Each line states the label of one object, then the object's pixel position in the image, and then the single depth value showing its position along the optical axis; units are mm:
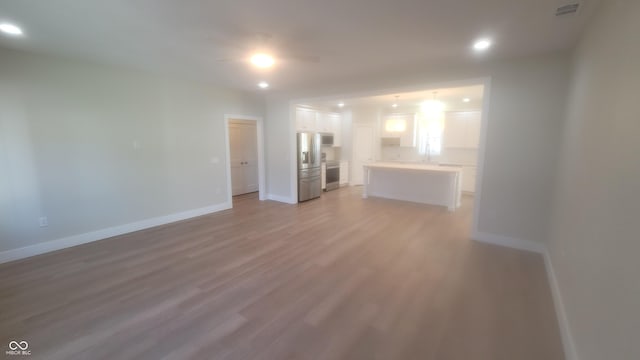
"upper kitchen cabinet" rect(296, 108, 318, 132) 7438
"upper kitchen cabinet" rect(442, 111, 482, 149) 7793
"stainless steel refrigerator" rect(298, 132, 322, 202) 6906
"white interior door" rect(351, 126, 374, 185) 9266
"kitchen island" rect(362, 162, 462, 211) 6324
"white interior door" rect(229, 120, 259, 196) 7816
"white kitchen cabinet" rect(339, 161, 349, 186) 9227
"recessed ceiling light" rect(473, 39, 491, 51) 3152
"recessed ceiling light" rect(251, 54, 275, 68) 3278
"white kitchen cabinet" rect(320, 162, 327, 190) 8320
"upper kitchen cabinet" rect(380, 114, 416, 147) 8202
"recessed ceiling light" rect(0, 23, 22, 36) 2765
